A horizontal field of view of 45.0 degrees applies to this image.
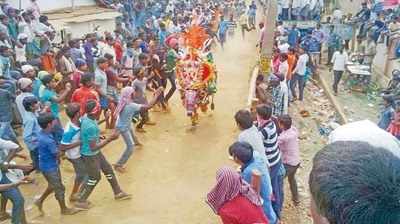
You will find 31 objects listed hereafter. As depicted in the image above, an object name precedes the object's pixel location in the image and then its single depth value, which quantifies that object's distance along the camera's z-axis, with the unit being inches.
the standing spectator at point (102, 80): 363.7
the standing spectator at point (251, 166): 180.5
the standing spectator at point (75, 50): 432.5
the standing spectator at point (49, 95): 302.7
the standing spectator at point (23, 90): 279.7
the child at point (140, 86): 359.6
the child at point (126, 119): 303.7
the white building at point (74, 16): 587.3
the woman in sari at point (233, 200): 148.6
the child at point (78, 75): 358.6
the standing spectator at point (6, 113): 293.1
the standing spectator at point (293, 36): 696.4
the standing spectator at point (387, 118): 331.6
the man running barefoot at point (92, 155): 239.1
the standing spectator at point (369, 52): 643.5
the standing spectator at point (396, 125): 303.8
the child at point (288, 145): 252.0
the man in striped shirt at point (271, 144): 228.4
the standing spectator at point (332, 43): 718.5
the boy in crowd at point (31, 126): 257.0
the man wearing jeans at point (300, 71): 504.1
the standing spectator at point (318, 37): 695.7
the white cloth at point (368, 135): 68.9
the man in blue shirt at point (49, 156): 229.5
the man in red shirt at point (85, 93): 304.3
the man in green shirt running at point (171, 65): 434.5
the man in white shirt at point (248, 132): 212.1
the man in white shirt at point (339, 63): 562.3
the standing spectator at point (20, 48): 430.0
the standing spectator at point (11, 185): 211.2
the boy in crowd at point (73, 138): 239.6
